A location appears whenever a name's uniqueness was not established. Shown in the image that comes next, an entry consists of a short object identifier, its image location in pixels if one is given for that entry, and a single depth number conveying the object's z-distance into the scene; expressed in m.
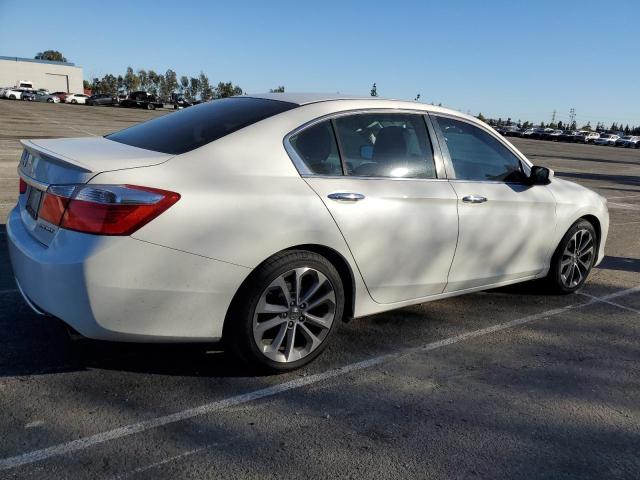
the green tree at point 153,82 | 108.57
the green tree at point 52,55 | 141.38
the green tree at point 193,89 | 110.00
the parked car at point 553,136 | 69.90
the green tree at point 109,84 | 107.38
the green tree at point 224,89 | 105.94
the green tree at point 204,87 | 109.25
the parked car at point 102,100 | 58.74
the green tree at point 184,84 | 110.56
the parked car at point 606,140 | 68.75
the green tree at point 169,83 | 108.81
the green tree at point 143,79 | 108.00
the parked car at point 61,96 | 61.34
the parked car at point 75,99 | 61.34
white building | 96.06
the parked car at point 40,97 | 60.56
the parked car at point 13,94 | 60.62
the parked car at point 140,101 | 57.88
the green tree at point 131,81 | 105.88
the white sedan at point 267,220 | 2.80
